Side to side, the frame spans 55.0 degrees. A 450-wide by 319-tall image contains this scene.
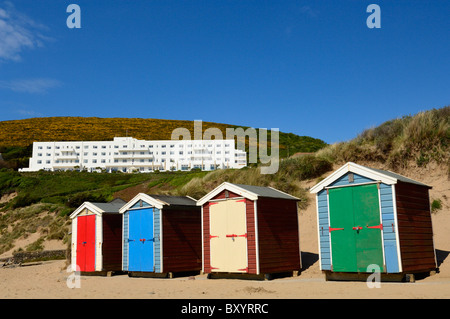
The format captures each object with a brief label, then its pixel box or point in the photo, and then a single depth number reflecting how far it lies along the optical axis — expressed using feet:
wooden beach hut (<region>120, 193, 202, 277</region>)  48.83
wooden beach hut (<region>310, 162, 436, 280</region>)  35.17
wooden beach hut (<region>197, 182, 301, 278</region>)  42.24
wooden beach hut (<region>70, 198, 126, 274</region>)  56.34
